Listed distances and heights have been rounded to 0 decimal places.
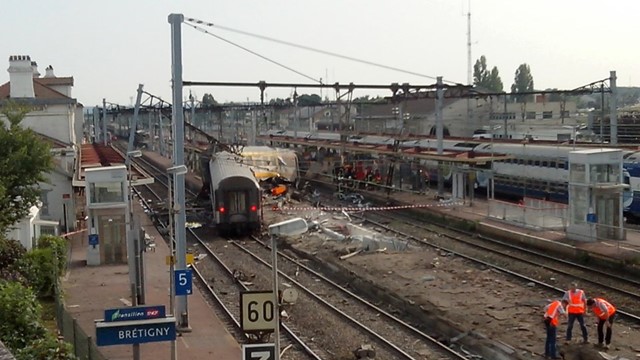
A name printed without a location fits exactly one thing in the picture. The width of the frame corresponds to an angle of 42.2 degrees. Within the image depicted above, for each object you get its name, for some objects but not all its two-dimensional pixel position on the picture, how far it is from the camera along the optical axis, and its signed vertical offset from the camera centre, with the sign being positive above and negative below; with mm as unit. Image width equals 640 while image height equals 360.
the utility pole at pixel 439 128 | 35625 +62
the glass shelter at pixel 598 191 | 25969 -2032
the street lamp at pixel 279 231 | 10102 -1219
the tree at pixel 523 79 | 123631 +7294
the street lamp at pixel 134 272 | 16750 -2810
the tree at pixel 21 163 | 22662 -739
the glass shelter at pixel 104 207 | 25359 -2166
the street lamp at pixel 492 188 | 34844 -2631
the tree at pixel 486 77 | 117000 +7380
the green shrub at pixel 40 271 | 18844 -3080
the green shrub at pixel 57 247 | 21688 -2952
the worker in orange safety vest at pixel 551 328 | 14820 -3598
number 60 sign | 12195 -2601
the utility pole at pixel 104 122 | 61147 +1006
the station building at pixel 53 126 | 31688 +520
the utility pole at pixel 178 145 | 17625 -243
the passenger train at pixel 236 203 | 32188 -2709
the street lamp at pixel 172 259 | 16302 -2553
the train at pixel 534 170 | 32562 -1895
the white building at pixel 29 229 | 23044 -2714
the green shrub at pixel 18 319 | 11680 -2676
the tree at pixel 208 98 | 140312 +6212
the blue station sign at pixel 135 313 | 10070 -2178
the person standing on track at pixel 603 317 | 15289 -3505
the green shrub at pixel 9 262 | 18203 -2814
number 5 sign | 17156 -3039
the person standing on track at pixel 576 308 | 15578 -3415
